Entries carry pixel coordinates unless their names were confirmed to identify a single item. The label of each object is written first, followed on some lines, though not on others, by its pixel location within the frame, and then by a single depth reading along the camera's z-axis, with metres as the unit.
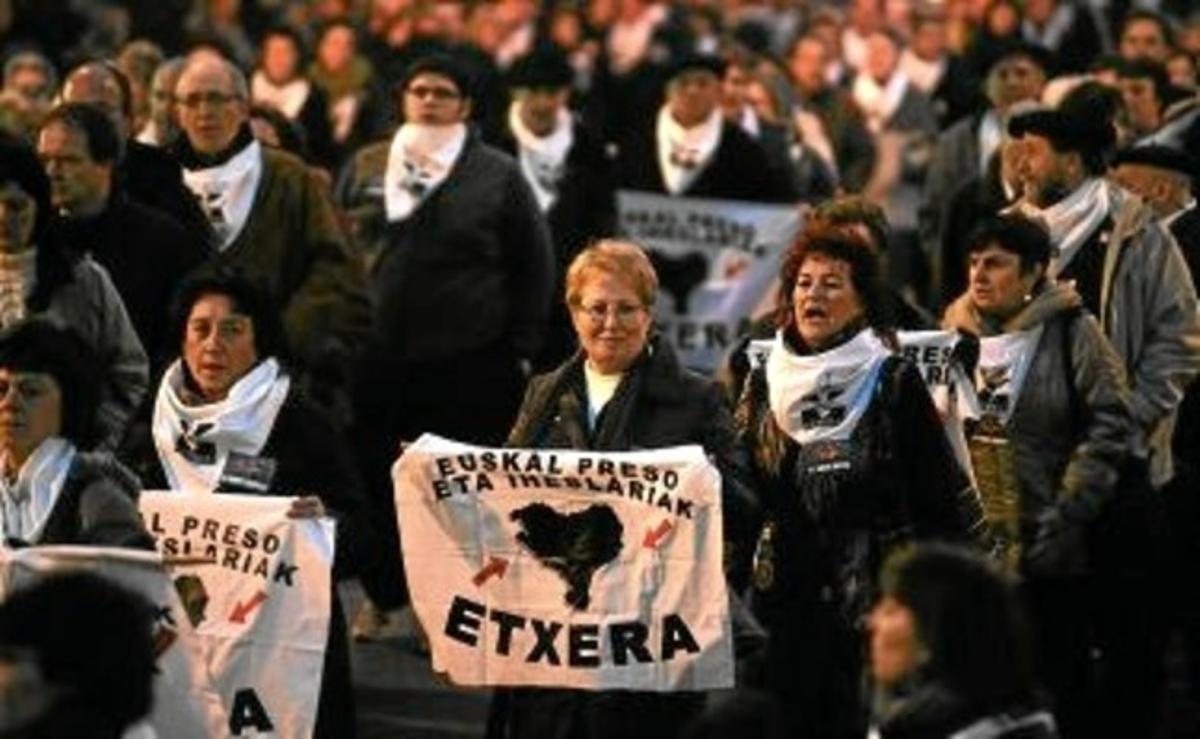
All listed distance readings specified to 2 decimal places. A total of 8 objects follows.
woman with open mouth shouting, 11.02
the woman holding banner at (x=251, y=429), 11.36
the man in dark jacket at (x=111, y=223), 12.98
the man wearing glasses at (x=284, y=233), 14.09
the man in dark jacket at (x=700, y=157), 18.48
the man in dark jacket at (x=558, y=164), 17.59
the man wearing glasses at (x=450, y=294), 15.42
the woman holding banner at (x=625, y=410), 11.12
